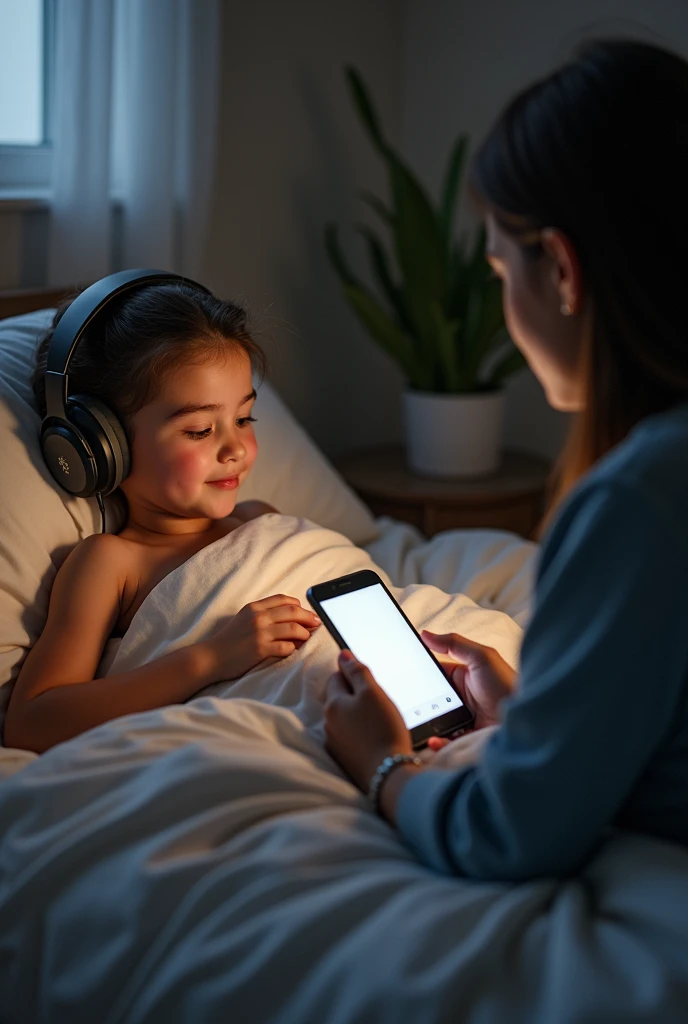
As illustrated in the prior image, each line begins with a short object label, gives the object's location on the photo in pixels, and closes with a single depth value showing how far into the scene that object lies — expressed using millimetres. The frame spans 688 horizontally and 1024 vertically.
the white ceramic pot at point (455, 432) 2314
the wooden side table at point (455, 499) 2203
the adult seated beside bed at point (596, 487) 695
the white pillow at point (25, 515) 1205
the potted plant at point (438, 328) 2285
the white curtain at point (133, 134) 1829
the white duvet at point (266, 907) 685
